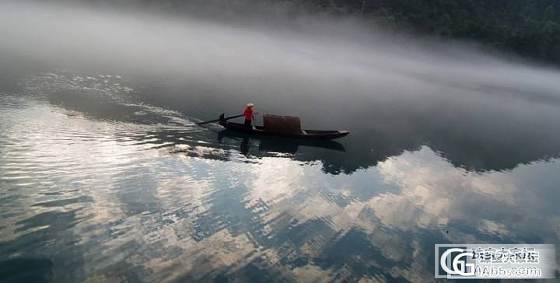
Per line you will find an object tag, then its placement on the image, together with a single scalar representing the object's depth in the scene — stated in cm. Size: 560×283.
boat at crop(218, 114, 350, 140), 3080
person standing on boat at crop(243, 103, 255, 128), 3070
